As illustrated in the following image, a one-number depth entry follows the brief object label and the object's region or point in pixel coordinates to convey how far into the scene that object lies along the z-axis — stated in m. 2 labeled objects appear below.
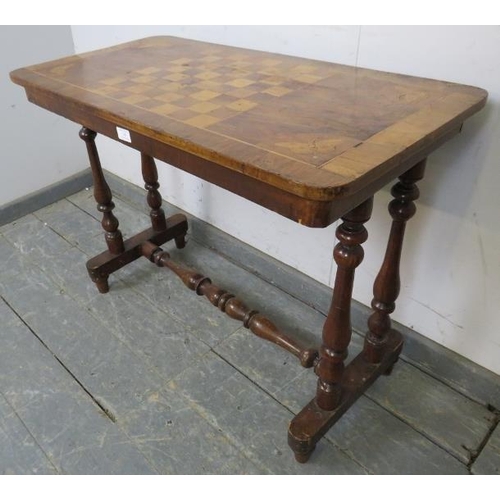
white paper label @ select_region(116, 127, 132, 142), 1.14
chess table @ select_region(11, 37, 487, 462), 0.86
